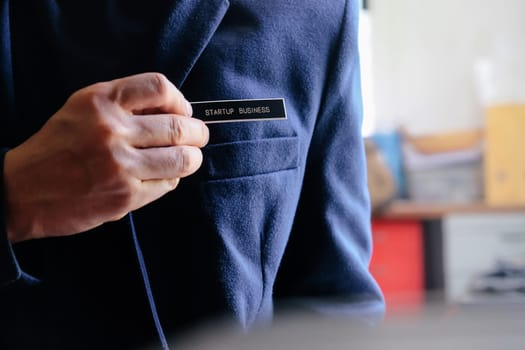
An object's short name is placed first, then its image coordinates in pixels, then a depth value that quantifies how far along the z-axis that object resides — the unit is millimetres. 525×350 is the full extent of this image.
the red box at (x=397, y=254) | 2994
